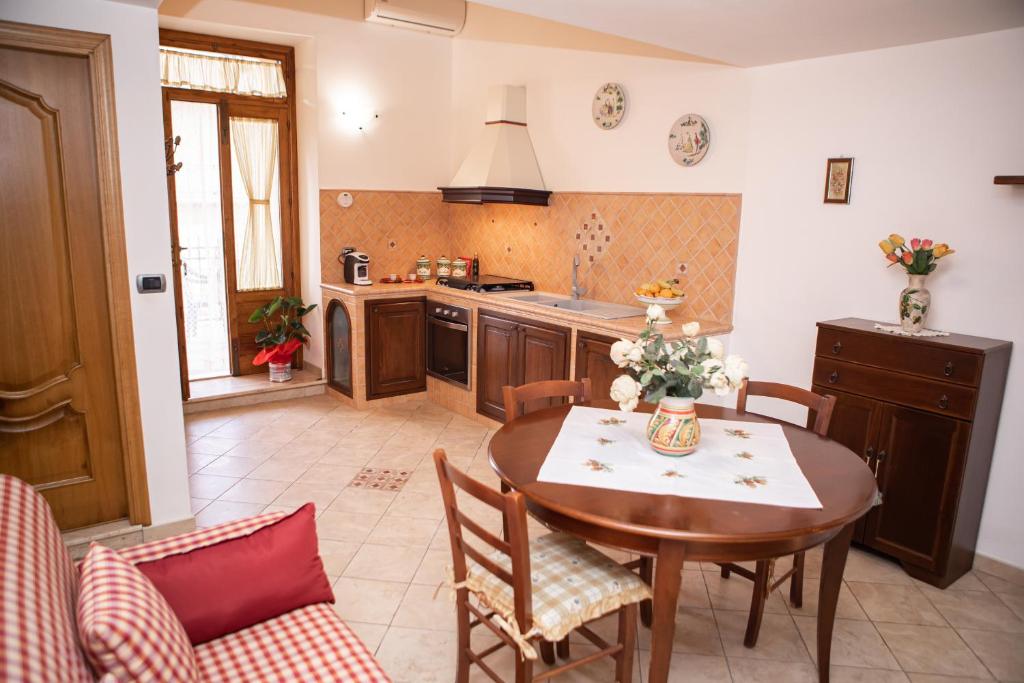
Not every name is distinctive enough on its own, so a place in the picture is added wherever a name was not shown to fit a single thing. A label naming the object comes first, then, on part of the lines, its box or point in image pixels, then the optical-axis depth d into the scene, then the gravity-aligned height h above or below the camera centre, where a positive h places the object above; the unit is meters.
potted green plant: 5.53 -0.99
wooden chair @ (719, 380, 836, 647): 2.57 -1.27
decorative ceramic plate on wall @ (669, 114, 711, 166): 4.09 +0.48
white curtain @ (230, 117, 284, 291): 5.48 +0.04
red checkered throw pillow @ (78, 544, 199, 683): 1.36 -0.85
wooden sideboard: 2.91 -0.86
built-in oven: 5.21 -0.99
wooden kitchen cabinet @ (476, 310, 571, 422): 4.43 -0.91
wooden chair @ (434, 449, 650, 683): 1.91 -1.08
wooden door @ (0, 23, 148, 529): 2.76 -0.35
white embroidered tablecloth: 2.08 -0.78
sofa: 1.26 -0.87
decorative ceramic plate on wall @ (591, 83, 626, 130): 4.54 +0.73
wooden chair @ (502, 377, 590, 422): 2.77 -0.71
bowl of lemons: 4.05 -0.43
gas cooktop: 5.16 -0.51
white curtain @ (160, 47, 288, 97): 5.05 +0.98
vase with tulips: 3.07 -0.18
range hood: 5.02 +0.38
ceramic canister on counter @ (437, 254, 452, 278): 5.82 -0.45
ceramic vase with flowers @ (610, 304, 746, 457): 2.21 -0.50
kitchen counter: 3.97 -0.60
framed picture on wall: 3.47 +0.23
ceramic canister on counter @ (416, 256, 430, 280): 5.89 -0.46
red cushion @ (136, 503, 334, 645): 1.82 -0.99
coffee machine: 5.45 -0.44
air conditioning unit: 5.07 +1.45
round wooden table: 1.85 -0.79
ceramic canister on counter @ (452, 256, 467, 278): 5.73 -0.43
